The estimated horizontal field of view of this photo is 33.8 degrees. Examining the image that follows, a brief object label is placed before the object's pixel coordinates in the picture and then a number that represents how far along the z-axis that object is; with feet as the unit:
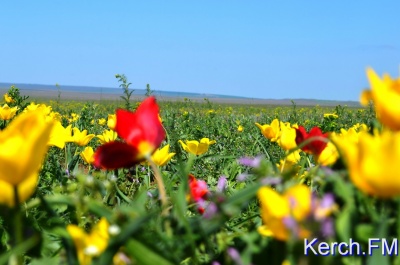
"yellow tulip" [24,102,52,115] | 13.63
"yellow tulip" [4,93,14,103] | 18.78
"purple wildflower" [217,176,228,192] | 3.88
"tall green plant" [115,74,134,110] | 14.50
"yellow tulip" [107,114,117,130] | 9.92
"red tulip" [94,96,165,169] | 3.80
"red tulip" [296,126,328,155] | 5.46
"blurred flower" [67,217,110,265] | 3.08
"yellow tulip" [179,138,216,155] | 11.31
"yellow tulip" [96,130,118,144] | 12.65
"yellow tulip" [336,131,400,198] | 2.70
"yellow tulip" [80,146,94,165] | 10.43
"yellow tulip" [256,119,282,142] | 9.56
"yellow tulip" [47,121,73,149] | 8.28
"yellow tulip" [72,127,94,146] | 12.52
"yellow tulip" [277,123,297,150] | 7.19
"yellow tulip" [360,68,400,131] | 3.12
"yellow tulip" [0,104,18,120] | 13.33
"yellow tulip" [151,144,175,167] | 7.28
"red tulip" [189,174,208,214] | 4.30
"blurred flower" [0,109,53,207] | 2.96
